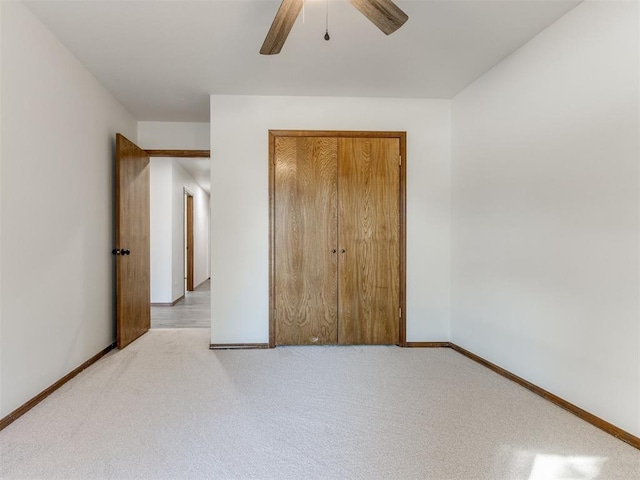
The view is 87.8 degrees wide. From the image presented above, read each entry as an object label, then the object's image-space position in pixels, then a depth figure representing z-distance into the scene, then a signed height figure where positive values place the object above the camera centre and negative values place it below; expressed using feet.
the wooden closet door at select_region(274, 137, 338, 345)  10.40 -0.17
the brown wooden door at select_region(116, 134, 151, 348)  10.23 -0.22
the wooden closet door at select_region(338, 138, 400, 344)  10.48 -0.18
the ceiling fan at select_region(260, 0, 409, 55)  5.07 +3.50
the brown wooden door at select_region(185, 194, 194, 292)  23.58 -0.44
